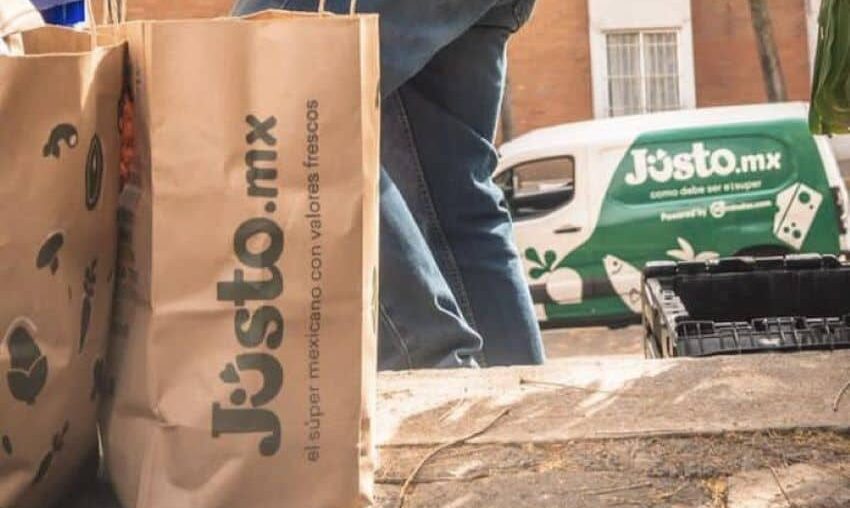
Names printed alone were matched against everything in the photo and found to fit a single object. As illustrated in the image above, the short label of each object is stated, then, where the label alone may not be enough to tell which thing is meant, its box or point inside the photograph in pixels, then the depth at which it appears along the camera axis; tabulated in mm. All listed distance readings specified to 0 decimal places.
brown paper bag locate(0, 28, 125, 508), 2063
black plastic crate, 3325
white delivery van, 11203
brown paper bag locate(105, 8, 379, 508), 2076
